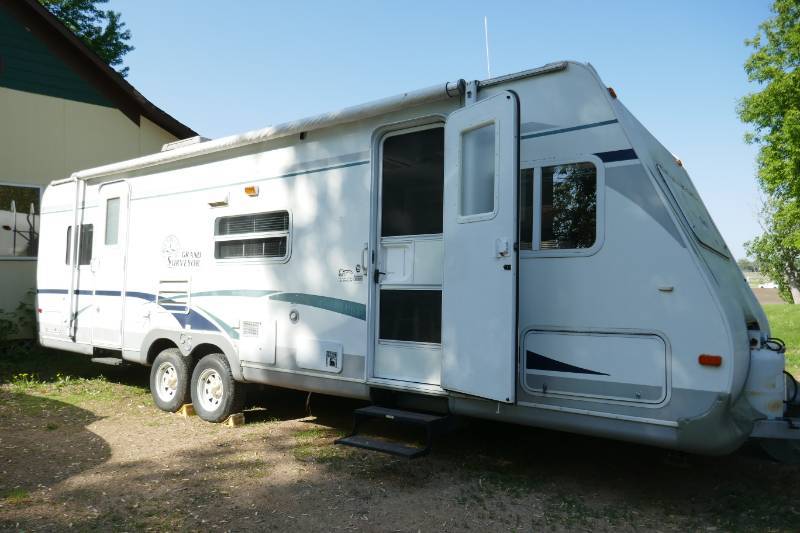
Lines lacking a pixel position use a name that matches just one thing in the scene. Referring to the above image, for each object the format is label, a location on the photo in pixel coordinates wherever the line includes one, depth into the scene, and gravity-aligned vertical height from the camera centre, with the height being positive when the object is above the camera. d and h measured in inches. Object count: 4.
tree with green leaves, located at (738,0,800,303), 612.4 +185.4
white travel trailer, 155.5 +4.1
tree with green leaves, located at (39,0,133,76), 717.9 +296.3
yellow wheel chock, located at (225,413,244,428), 251.0 -54.5
